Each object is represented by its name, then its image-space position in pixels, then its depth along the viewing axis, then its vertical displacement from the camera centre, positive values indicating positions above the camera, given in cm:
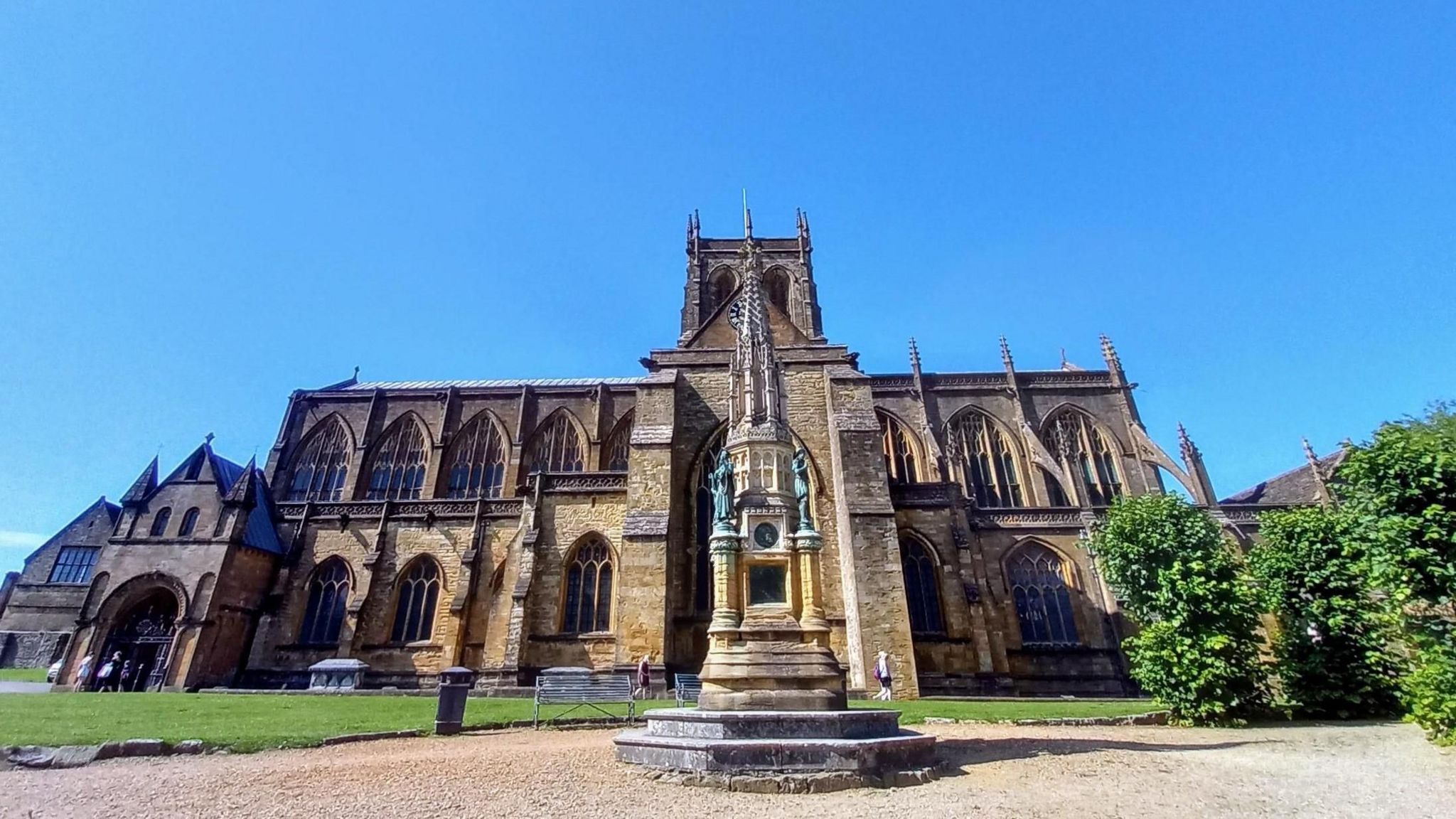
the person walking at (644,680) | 1677 -11
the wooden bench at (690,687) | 1637 -31
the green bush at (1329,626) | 1262 +71
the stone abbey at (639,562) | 1958 +379
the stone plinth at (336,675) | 1998 +19
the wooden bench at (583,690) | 1315 -29
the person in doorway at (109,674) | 1934 +32
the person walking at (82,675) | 1933 +29
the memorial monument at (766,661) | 675 +15
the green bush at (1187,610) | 1244 +109
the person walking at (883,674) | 1672 -8
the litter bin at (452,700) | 1080 -34
